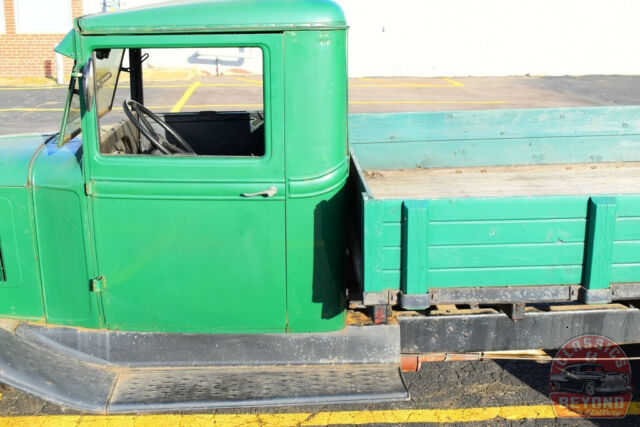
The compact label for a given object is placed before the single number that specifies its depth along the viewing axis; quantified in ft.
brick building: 59.88
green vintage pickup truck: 9.93
